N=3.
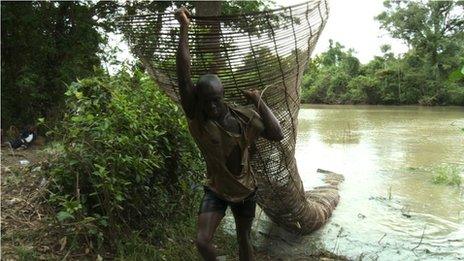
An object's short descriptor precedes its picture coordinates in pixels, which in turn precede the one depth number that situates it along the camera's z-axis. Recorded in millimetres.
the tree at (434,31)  40188
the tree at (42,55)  9234
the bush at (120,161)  3863
